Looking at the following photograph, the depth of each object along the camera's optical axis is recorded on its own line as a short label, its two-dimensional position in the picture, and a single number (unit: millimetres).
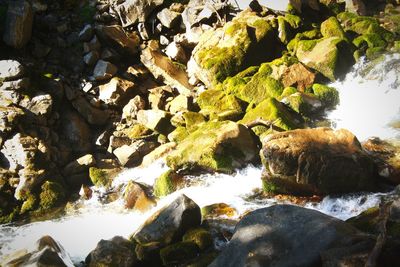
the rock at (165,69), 14782
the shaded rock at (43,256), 6344
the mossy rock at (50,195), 11211
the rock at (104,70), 14906
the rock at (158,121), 12797
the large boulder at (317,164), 7719
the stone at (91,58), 15266
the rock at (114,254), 6625
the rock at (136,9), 16734
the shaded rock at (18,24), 14625
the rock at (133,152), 12352
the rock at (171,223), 7129
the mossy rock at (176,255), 6629
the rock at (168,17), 16344
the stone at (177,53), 15672
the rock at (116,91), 14289
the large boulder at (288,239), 4648
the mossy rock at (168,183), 10055
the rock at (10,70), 13159
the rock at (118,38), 15914
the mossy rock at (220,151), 9722
